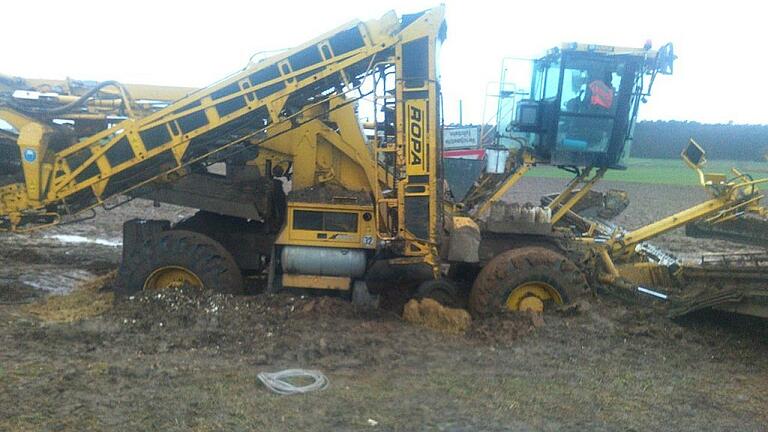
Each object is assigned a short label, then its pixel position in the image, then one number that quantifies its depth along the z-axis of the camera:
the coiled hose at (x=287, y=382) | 5.28
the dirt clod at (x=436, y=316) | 7.11
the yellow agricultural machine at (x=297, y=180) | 7.55
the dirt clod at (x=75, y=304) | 7.39
